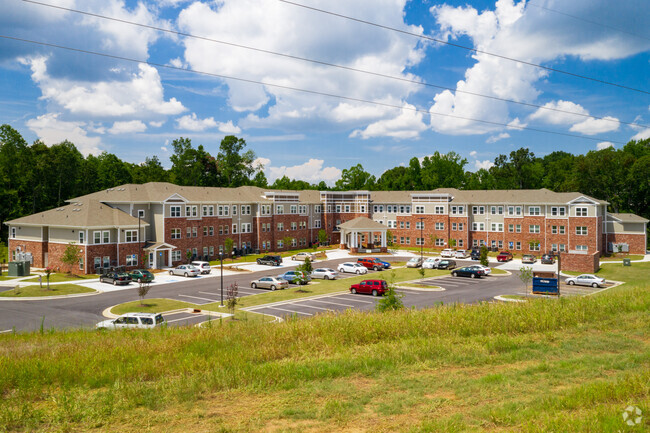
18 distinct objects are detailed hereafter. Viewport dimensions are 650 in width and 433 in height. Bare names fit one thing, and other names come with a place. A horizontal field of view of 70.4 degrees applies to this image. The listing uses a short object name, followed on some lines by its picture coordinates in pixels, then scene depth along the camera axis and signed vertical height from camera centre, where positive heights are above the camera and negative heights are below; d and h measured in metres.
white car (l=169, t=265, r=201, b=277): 50.84 -6.14
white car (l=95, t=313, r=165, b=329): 24.80 -5.80
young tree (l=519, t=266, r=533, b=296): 40.16 -5.37
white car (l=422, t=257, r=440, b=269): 57.16 -6.04
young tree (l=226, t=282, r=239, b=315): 31.50 -5.99
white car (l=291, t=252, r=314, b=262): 64.42 -5.93
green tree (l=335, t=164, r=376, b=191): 129.25 +10.10
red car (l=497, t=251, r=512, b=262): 64.25 -5.94
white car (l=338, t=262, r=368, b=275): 52.69 -6.16
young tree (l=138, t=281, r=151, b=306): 34.10 -5.60
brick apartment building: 52.88 -1.08
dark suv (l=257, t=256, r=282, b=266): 59.53 -5.90
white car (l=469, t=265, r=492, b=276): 50.75 -6.00
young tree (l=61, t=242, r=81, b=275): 46.91 -4.10
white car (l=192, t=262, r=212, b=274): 51.69 -5.82
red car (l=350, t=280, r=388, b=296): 39.53 -6.26
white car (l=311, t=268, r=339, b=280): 49.09 -6.30
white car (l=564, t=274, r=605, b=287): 44.00 -6.41
